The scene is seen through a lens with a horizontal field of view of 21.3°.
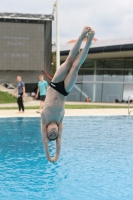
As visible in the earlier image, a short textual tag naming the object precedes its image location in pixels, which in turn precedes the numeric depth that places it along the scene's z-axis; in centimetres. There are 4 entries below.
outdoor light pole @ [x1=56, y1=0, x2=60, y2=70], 2179
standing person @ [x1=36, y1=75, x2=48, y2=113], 1565
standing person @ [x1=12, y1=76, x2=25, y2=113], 1664
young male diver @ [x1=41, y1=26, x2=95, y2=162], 514
